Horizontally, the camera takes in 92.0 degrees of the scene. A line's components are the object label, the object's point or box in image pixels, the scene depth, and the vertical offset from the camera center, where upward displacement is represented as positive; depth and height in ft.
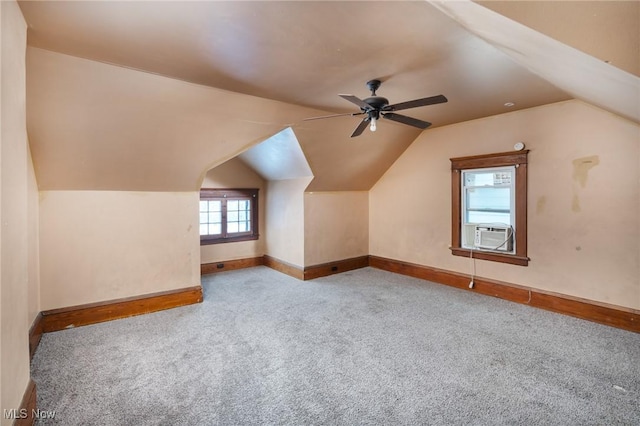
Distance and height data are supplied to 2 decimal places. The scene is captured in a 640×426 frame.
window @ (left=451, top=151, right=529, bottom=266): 13.80 +0.10
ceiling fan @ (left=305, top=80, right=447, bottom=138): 8.97 +3.17
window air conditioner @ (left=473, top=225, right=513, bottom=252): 14.20 -1.34
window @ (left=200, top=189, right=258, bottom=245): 19.20 -0.36
